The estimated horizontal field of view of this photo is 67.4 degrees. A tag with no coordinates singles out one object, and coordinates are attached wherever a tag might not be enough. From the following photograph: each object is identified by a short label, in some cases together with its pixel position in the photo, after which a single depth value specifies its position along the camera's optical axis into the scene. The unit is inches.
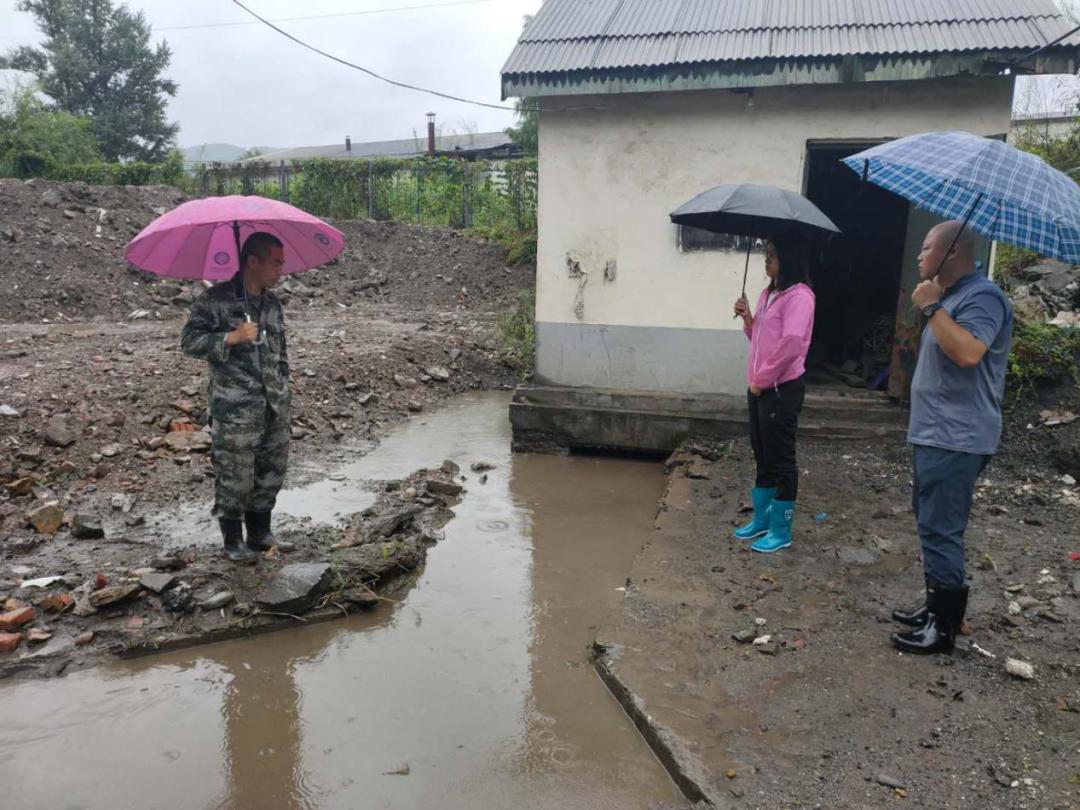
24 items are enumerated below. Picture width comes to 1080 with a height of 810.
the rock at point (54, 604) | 160.9
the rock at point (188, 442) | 269.3
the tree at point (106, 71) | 1332.4
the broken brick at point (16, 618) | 153.8
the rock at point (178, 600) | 162.6
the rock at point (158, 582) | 165.2
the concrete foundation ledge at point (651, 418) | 272.2
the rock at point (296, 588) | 164.4
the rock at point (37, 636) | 152.4
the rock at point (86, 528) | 199.3
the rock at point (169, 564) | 174.4
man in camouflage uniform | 165.8
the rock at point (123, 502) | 224.1
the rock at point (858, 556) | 181.9
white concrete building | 250.8
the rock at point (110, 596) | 160.6
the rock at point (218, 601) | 163.9
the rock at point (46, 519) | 203.0
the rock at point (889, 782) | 106.3
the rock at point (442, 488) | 247.4
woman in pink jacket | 176.1
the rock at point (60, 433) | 252.4
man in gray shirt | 126.3
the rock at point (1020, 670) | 131.0
